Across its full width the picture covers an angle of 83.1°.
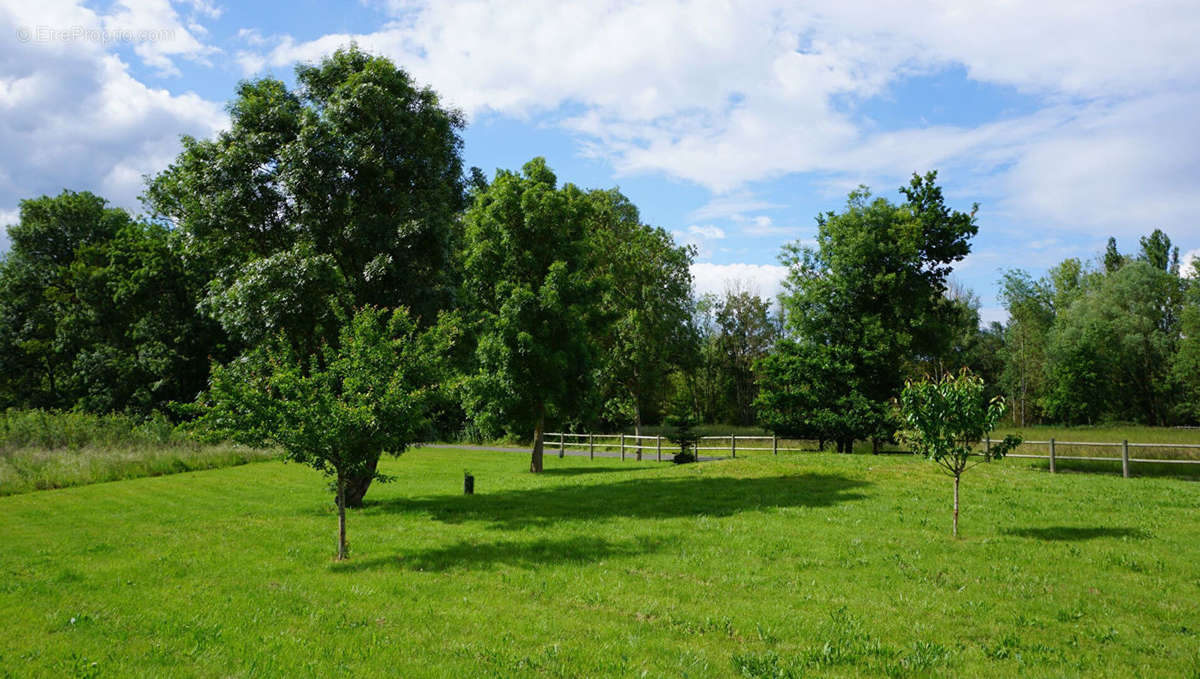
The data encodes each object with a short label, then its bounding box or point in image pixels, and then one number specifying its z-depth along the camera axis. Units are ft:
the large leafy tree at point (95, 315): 155.84
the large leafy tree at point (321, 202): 63.41
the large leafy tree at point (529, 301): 85.87
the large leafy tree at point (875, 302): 113.70
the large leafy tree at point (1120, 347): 203.72
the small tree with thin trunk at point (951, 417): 46.47
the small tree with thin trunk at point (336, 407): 42.19
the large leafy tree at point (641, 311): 162.50
